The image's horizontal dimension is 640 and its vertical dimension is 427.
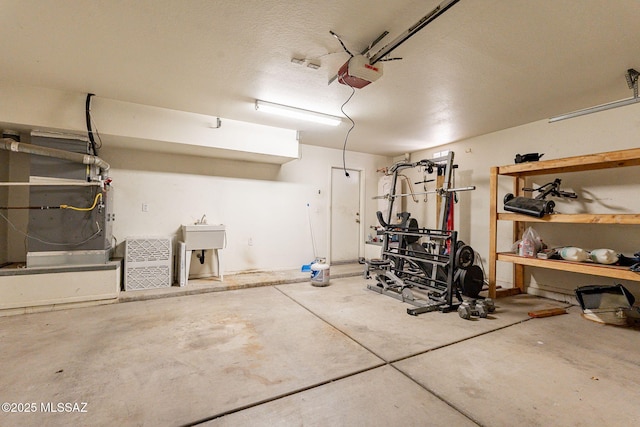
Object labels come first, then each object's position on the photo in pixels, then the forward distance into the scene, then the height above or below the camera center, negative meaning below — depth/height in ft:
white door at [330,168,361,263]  19.42 +0.16
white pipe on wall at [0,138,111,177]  9.42 +2.14
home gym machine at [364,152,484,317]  10.71 -2.12
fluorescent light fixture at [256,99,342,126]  11.43 +4.62
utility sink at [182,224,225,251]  13.25 -1.12
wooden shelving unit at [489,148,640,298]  8.79 +0.26
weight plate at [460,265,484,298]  11.07 -2.48
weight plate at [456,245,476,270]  10.69 -1.45
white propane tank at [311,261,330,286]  13.85 -2.98
